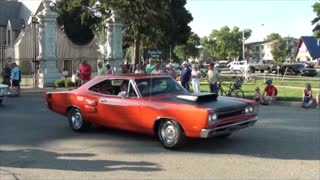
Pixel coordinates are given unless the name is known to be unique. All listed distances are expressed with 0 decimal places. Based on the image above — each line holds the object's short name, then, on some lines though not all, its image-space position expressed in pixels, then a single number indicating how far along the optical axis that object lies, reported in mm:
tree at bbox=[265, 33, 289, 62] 130938
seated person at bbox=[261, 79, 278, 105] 18984
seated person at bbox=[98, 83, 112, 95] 11329
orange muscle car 9289
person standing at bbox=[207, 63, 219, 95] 19734
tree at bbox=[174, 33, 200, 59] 106500
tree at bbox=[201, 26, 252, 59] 141250
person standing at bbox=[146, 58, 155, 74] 20631
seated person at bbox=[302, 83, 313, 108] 17977
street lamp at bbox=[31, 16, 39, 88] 29320
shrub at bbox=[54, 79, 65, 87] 28531
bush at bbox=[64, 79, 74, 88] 28494
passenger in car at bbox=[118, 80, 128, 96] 10719
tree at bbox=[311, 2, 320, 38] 75500
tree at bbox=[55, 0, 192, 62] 39125
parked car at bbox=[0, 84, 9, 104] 18984
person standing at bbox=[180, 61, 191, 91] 21016
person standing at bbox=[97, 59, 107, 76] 20484
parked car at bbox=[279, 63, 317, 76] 55025
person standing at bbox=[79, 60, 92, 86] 20578
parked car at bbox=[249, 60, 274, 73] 64812
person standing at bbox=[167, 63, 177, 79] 22622
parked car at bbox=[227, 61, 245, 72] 67300
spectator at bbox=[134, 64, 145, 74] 22250
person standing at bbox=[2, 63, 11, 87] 25062
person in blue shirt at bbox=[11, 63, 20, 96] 23328
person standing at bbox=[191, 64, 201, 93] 20708
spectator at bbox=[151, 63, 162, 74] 19597
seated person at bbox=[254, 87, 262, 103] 19194
